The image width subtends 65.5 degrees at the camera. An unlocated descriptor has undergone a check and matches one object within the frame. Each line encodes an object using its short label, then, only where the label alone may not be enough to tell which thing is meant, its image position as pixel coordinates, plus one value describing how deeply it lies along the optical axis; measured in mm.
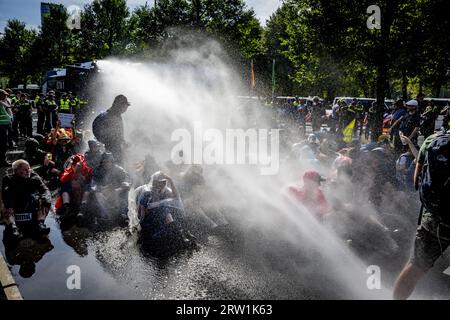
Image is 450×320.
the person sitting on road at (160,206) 5113
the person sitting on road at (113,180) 6156
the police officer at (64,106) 14367
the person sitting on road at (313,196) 5523
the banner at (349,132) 10844
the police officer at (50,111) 14602
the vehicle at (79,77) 15891
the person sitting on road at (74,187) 6129
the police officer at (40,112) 14617
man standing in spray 6270
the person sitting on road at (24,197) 5133
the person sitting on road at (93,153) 6714
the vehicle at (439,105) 20503
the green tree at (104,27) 45781
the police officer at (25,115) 13828
